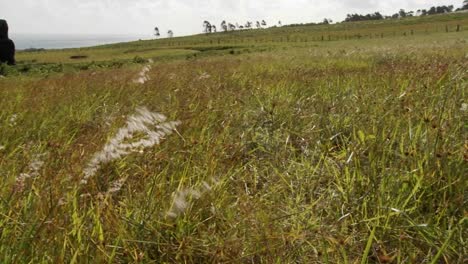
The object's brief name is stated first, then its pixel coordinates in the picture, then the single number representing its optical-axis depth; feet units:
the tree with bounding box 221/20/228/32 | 628.28
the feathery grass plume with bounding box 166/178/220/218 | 6.57
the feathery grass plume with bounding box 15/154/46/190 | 5.90
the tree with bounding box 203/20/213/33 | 650.84
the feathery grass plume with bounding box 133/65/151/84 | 19.16
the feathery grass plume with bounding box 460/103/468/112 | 9.71
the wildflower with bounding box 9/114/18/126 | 12.96
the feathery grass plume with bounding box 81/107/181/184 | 6.68
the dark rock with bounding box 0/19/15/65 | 106.93
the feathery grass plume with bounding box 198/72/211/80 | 23.21
